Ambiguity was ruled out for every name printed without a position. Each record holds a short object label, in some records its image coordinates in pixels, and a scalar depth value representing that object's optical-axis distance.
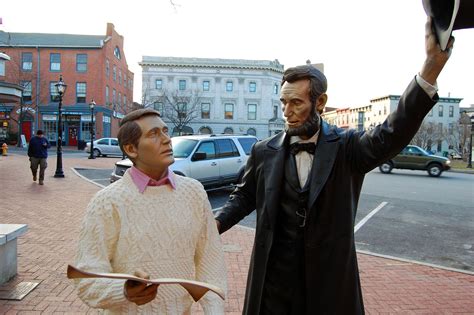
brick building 39.50
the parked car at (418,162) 19.81
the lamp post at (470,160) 28.34
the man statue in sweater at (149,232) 1.52
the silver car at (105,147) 29.22
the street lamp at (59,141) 14.84
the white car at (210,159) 10.20
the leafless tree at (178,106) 48.44
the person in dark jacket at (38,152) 12.54
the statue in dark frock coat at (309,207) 1.91
